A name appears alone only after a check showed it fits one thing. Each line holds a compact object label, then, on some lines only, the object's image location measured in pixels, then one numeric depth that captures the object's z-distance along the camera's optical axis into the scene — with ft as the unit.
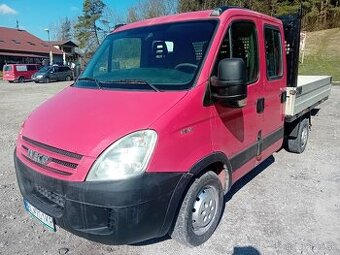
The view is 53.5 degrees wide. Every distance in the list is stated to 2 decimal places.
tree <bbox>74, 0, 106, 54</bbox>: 181.16
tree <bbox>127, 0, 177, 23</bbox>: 112.37
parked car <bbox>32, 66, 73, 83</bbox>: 103.24
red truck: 8.40
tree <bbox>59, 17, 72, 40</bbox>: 286.46
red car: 106.32
